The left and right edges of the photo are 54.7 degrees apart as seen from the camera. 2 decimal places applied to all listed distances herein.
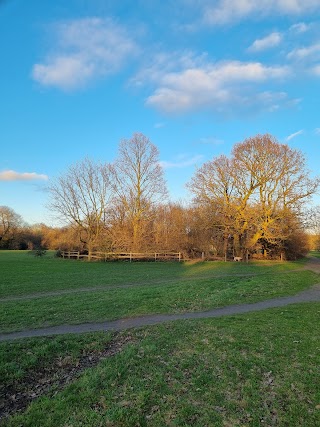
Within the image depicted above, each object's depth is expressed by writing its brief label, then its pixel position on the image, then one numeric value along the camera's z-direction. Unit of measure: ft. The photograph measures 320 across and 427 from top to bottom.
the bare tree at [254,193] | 109.81
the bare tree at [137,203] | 124.47
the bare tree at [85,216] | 127.34
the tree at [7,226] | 224.53
